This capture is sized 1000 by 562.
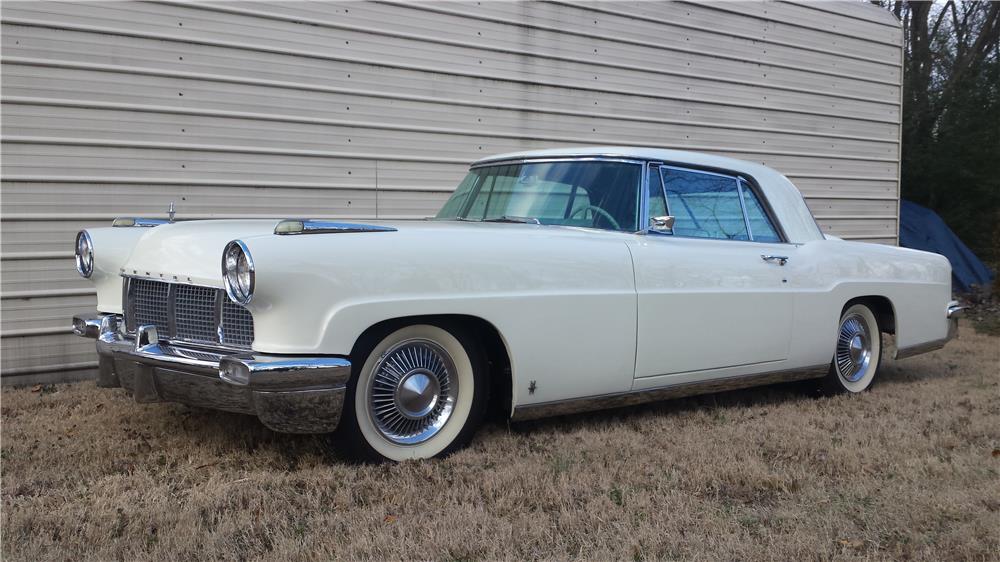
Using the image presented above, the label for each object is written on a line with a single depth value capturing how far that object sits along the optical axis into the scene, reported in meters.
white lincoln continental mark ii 3.08
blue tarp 11.80
